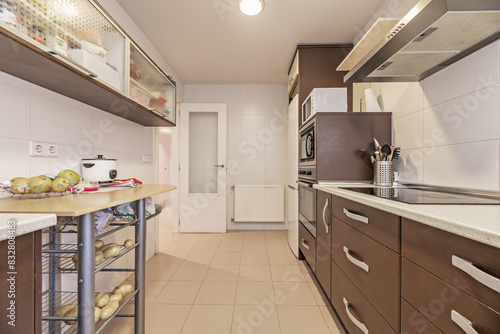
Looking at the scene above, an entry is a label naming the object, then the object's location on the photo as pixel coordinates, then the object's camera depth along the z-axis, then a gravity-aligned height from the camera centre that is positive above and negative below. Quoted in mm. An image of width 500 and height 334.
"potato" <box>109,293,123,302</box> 1102 -678
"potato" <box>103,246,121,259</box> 1080 -439
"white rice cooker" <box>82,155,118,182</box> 1354 -35
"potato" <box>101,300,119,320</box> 1007 -685
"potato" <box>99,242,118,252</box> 1118 -427
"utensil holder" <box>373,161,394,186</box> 1557 -49
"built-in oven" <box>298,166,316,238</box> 1838 -299
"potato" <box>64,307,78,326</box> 965 -670
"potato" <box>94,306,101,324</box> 963 -672
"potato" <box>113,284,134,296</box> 1184 -688
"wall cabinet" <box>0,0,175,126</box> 816 +526
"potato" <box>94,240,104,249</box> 1131 -413
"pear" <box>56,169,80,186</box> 1026 -57
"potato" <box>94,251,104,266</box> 992 -437
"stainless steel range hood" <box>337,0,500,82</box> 796 +580
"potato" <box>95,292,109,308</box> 1030 -650
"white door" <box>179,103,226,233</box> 3359 -449
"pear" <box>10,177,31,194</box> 875 -88
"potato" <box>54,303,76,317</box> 967 -650
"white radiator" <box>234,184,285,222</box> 3463 -613
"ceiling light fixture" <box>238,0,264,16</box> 1764 +1318
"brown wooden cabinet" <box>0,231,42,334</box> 439 -264
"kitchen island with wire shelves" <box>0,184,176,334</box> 683 -190
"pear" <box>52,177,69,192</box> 971 -90
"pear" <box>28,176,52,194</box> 899 -83
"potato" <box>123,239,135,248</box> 1229 -450
